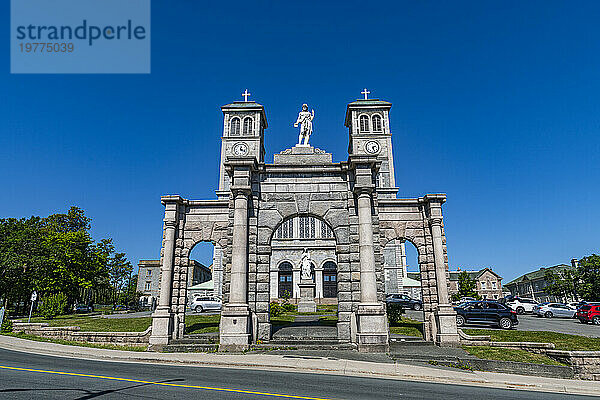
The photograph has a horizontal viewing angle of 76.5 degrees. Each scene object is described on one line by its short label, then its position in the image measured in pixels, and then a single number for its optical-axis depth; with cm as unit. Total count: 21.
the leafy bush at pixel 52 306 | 3247
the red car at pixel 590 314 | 2858
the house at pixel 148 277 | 7275
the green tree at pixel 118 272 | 5935
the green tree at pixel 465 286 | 7375
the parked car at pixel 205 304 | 3719
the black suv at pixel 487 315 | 2336
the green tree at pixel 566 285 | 5588
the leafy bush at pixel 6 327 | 2081
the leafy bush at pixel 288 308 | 3641
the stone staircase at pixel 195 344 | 1451
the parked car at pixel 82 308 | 4711
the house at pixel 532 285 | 8940
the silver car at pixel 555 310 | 3447
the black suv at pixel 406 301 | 3541
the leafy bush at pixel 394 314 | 2283
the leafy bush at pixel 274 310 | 2941
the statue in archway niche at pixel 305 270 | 3750
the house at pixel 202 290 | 5662
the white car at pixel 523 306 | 3841
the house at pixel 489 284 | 9256
